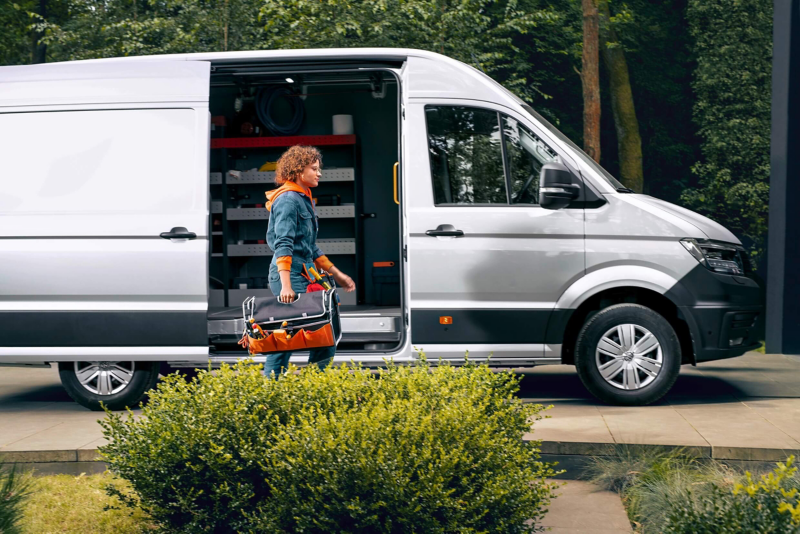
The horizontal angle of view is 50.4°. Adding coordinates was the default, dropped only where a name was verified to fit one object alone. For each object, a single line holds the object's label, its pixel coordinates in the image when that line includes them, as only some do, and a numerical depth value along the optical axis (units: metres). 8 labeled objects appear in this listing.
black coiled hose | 9.15
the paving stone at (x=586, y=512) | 4.00
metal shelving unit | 9.24
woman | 5.33
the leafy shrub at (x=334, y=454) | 3.31
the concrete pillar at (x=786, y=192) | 9.75
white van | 6.38
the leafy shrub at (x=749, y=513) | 2.90
